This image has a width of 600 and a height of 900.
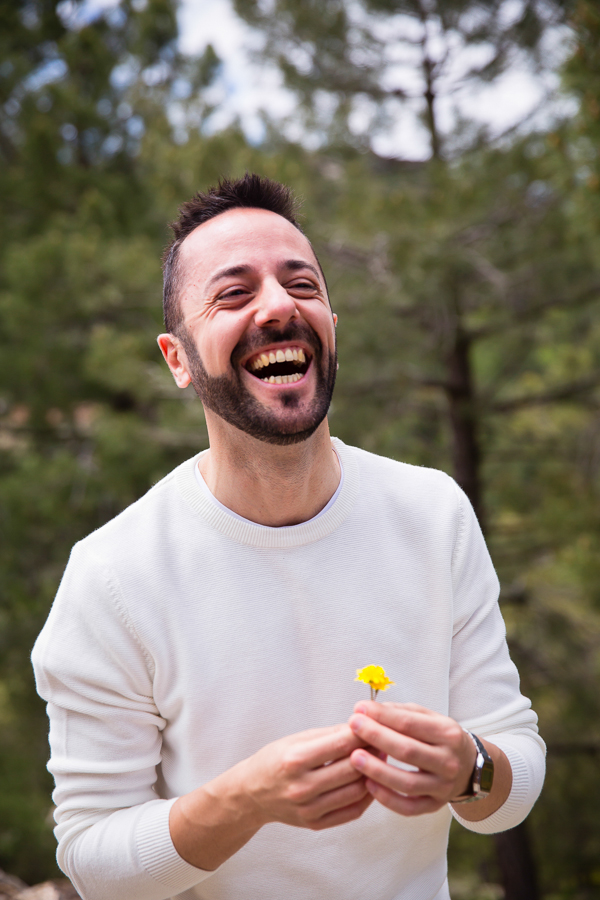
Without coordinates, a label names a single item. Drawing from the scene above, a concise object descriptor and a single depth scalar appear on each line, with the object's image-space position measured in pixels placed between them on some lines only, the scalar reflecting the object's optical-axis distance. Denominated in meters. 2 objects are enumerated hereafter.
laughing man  1.39
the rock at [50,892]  2.21
